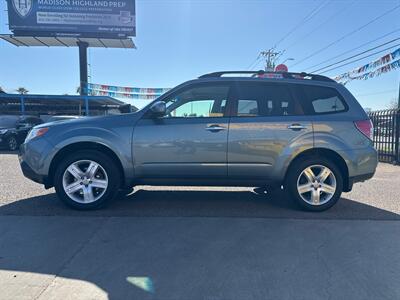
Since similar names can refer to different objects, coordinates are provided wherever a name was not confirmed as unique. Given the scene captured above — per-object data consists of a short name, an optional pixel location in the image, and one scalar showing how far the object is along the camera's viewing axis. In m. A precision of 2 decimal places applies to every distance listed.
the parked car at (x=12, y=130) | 14.67
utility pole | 41.08
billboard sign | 26.09
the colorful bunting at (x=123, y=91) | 28.03
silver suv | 4.54
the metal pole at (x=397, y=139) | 10.48
